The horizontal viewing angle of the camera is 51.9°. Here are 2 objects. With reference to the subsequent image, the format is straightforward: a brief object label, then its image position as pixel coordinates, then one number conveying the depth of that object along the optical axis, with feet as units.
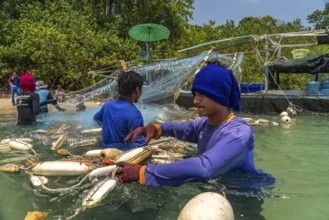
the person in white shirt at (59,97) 31.57
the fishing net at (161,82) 25.68
